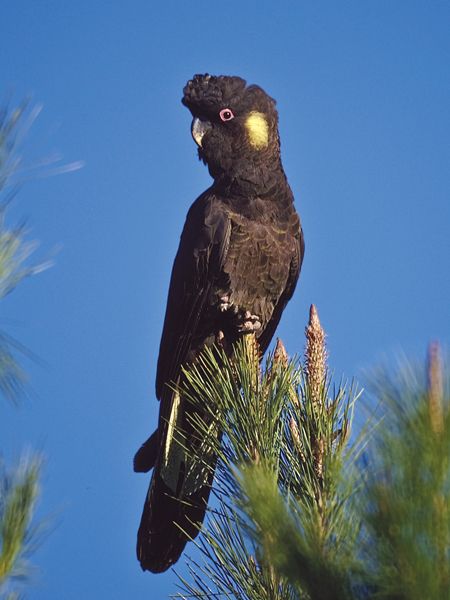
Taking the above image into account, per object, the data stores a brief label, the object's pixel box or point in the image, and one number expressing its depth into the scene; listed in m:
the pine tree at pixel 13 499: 7.51
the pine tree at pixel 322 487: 6.87
